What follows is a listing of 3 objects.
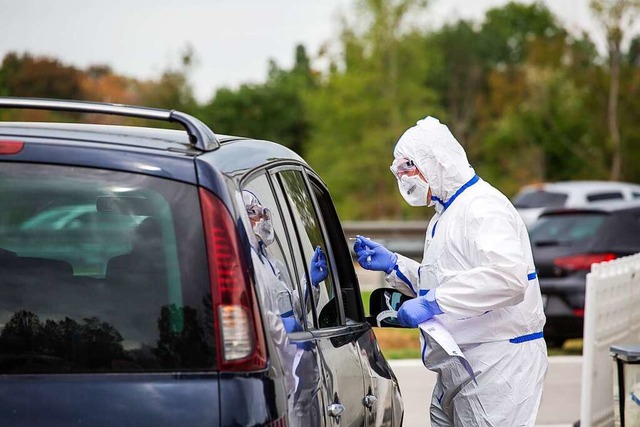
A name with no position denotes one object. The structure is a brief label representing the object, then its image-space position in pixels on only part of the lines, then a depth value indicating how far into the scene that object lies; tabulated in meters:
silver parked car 47.49
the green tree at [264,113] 115.51
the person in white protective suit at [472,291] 9.31
